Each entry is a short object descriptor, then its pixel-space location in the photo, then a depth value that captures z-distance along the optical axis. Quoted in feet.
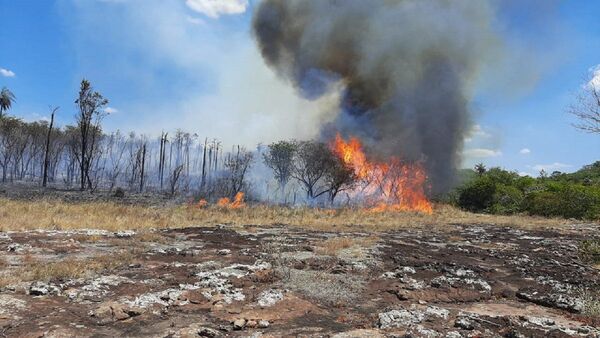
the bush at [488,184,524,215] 127.69
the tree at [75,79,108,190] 152.29
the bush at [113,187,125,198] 127.42
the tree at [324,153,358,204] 132.87
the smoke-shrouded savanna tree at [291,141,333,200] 144.87
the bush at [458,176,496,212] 136.46
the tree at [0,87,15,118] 169.81
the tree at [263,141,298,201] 189.06
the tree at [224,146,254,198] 185.46
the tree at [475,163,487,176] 195.68
